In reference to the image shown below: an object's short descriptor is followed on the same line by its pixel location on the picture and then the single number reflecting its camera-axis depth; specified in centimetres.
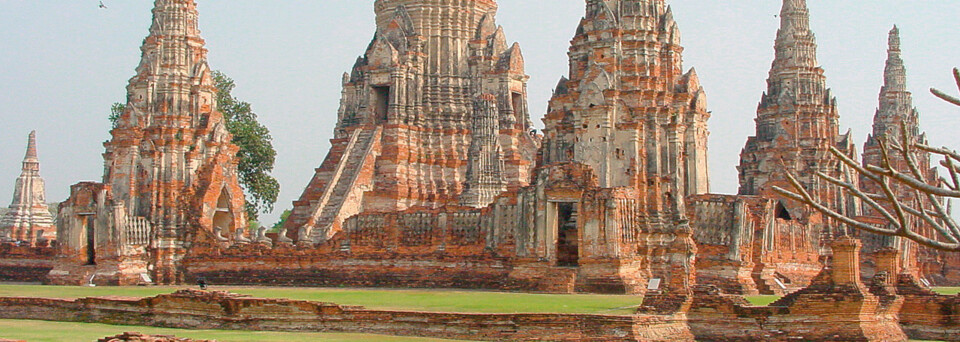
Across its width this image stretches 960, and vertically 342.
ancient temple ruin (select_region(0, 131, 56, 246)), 4838
